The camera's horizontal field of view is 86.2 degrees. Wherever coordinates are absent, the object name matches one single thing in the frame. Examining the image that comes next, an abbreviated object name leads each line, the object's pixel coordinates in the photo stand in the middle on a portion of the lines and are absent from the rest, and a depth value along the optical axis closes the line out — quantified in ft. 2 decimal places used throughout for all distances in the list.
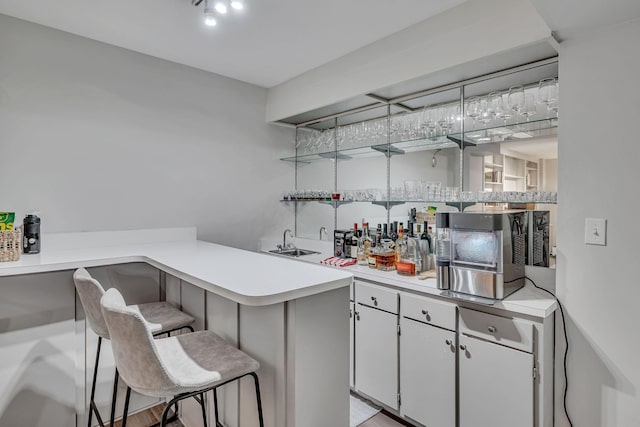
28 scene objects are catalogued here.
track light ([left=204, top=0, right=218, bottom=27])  6.45
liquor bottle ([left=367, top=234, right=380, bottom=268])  7.83
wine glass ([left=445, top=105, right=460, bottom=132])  7.72
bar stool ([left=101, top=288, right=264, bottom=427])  3.51
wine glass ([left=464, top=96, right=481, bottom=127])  7.33
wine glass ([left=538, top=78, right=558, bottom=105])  6.21
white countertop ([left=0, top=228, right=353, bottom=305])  4.10
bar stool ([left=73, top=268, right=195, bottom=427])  4.93
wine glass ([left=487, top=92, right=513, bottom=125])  6.84
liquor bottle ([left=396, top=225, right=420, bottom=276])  7.52
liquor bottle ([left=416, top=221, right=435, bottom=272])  7.52
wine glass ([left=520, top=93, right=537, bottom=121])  6.53
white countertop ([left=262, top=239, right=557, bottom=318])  5.19
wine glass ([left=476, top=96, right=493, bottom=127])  7.09
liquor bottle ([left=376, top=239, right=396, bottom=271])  7.67
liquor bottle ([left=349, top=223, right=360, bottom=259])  9.05
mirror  6.52
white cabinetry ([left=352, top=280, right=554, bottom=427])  5.21
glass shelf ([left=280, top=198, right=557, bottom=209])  6.33
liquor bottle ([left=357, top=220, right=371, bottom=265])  8.44
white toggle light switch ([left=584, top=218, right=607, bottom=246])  5.04
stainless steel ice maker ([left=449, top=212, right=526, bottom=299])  5.51
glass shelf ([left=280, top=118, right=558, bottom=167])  6.48
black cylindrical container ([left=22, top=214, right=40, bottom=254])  6.70
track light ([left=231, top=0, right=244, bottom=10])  6.35
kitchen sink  10.76
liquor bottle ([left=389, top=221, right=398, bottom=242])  8.29
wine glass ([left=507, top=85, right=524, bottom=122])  6.69
